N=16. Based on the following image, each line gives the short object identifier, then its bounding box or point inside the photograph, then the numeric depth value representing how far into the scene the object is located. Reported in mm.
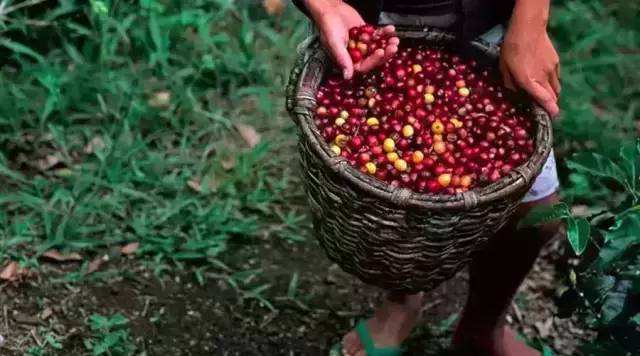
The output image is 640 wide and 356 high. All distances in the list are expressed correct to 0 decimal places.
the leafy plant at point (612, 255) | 2018
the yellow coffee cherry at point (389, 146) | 2209
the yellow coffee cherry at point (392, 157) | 2188
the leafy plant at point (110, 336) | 2844
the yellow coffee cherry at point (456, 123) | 2309
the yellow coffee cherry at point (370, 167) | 2150
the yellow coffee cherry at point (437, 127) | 2271
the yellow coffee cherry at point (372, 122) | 2291
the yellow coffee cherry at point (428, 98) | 2338
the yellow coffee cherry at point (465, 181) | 2154
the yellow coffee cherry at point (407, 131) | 2236
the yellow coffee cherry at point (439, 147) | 2229
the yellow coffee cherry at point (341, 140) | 2213
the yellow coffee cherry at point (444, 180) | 2117
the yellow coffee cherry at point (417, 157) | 2193
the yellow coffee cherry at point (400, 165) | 2174
